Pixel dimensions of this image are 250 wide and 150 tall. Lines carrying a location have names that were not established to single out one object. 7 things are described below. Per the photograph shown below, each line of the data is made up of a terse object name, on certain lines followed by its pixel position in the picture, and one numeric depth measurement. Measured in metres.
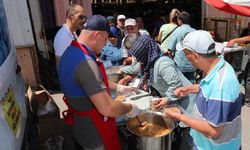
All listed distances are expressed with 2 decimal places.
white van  1.73
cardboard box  3.18
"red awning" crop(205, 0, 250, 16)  3.81
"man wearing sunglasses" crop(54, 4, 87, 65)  4.12
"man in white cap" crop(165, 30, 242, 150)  1.86
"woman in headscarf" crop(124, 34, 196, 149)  2.91
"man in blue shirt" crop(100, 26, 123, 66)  4.68
